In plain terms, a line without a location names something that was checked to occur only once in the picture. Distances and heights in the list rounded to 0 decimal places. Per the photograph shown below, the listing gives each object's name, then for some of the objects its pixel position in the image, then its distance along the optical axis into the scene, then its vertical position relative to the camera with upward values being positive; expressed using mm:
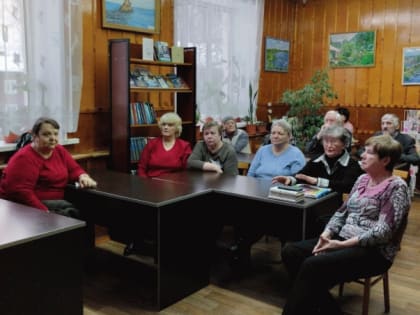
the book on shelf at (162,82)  4461 +164
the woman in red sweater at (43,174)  2988 -506
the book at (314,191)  2885 -558
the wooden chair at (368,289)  2637 -1089
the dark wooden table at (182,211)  2832 -714
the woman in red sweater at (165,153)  3932 -446
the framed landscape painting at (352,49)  6402 +727
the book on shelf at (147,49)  4258 +449
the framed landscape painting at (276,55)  6512 +653
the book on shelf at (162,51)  4414 +452
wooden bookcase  4090 +29
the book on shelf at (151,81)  4363 +169
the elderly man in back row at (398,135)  5112 -357
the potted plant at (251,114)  6039 -173
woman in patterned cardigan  2338 -697
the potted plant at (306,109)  5832 -96
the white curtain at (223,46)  5086 +628
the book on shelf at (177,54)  4527 +436
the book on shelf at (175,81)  4603 +179
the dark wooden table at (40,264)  2006 -739
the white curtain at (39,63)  3479 +269
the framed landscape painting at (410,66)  6055 +474
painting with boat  4246 +779
